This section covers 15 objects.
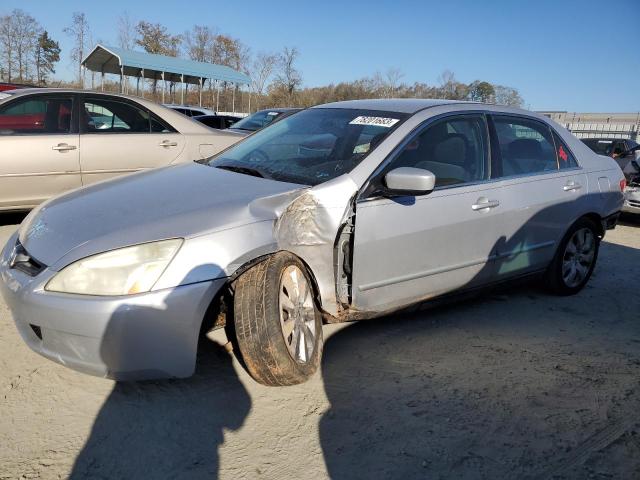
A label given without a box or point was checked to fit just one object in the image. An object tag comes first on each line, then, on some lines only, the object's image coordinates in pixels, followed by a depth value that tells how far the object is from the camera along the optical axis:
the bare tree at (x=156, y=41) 36.99
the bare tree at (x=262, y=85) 38.37
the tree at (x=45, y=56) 37.30
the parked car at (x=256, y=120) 10.52
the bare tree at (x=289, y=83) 37.75
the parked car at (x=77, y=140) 5.34
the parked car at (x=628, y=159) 8.64
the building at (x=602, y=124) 24.27
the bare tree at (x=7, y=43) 33.72
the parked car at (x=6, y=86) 9.93
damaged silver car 2.35
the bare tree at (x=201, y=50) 39.81
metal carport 23.17
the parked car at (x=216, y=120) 13.37
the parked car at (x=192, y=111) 15.78
